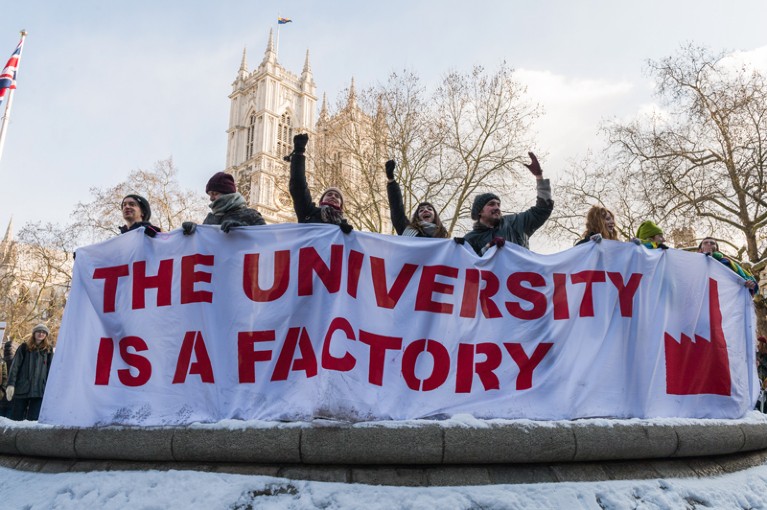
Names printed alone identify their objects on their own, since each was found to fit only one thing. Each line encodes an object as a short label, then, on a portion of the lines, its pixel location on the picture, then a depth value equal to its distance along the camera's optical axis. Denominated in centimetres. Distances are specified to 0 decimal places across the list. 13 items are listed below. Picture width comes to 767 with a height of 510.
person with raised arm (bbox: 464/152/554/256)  482
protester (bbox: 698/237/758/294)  507
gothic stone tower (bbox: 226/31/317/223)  6650
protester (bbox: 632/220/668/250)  561
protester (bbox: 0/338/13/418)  781
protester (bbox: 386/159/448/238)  500
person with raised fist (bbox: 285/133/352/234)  448
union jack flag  1720
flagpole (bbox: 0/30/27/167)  1805
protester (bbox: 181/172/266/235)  441
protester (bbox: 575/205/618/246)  510
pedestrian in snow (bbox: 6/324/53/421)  714
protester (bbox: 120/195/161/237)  477
